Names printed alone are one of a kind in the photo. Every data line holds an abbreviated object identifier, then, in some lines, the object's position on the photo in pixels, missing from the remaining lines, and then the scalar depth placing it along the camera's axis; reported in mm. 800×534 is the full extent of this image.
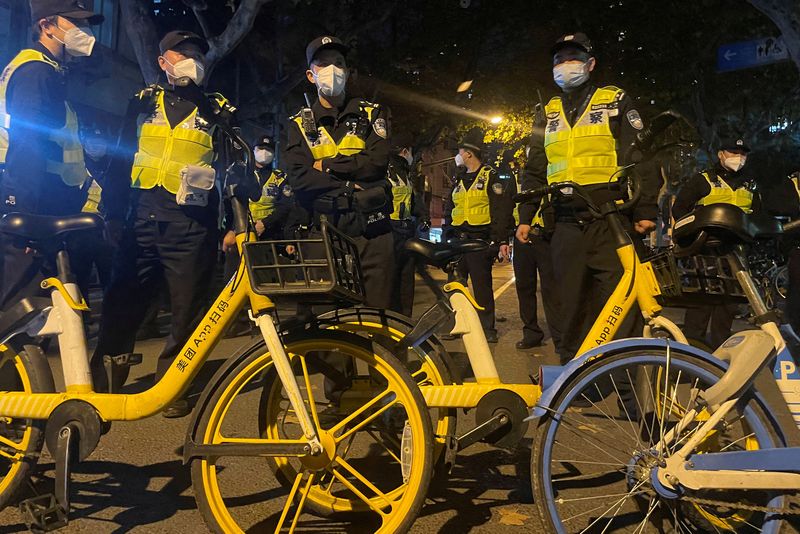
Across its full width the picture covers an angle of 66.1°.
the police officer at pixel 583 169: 3553
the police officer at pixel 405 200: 7443
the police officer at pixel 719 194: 5773
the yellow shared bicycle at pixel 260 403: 2143
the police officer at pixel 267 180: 7953
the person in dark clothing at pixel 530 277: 6176
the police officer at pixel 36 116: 3062
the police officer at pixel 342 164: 3285
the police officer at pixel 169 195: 3447
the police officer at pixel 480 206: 7152
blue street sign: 10906
